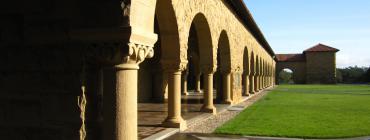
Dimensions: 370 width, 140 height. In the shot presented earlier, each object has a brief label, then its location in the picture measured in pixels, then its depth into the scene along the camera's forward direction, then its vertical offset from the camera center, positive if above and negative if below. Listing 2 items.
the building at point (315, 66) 68.50 +2.37
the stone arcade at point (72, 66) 4.59 +0.18
